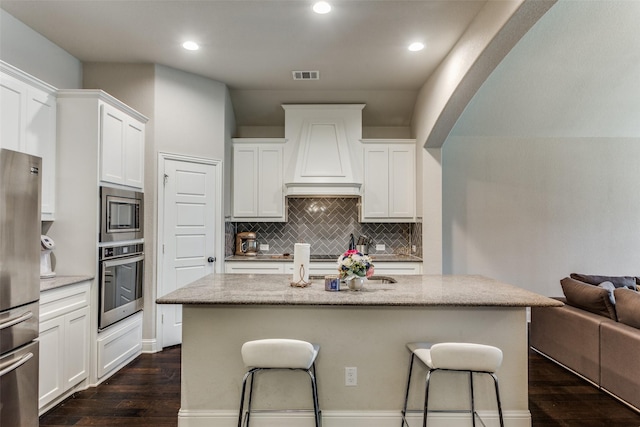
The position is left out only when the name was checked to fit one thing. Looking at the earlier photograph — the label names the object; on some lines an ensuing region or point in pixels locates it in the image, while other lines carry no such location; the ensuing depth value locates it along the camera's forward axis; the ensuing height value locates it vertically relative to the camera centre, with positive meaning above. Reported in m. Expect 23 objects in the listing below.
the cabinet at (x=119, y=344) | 3.20 -1.15
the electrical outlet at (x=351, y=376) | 2.47 -1.03
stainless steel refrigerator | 2.09 -0.38
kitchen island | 2.45 -0.89
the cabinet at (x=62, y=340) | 2.61 -0.90
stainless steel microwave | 3.24 +0.06
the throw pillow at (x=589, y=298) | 3.08 -0.67
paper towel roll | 2.66 -0.30
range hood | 4.76 +0.93
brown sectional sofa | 2.71 -0.98
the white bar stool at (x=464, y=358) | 1.95 -0.72
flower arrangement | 2.54 -0.31
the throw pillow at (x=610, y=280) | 4.01 -0.64
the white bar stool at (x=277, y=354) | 2.00 -0.72
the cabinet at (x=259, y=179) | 4.90 +0.55
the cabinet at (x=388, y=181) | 4.90 +0.53
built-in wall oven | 3.22 -0.57
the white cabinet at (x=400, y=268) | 4.52 -0.57
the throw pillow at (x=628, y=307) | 2.76 -0.65
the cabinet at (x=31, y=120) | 2.66 +0.77
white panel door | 4.05 -0.09
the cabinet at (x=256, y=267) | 4.55 -0.57
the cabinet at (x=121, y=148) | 3.25 +0.69
